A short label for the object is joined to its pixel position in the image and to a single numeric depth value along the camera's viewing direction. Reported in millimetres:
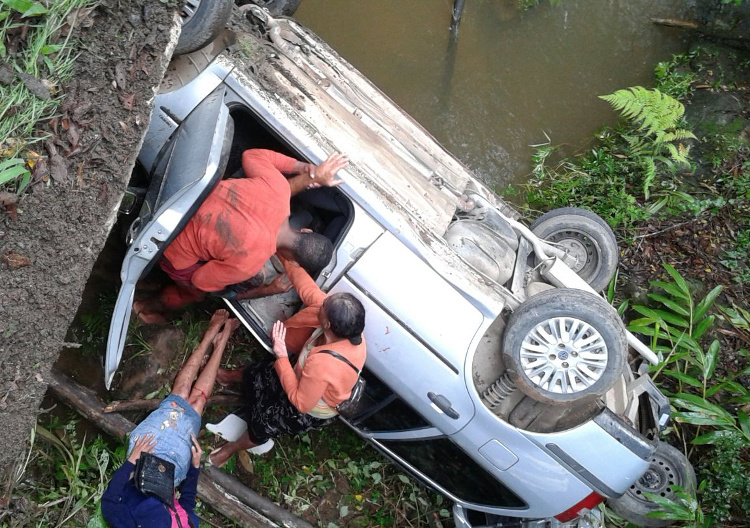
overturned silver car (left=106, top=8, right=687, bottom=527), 3709
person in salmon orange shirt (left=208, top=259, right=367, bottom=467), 3521
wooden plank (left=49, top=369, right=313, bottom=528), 4246
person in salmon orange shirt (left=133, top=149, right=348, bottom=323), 3523
